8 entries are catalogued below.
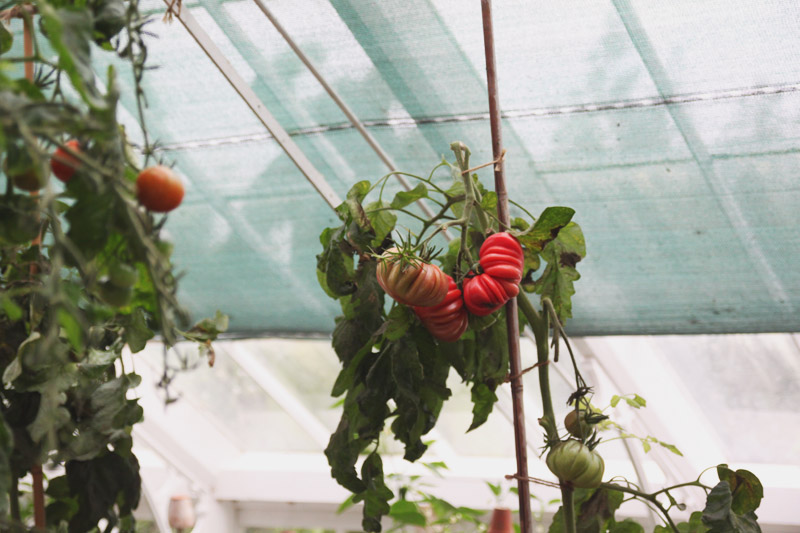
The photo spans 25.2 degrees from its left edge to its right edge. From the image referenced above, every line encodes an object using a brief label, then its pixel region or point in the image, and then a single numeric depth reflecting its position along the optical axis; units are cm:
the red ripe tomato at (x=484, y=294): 212
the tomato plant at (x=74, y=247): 146
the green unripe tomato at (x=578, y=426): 215
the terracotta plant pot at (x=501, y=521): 279
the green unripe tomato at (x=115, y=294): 164
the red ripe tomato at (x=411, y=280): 210
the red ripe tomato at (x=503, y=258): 212
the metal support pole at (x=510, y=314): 220
